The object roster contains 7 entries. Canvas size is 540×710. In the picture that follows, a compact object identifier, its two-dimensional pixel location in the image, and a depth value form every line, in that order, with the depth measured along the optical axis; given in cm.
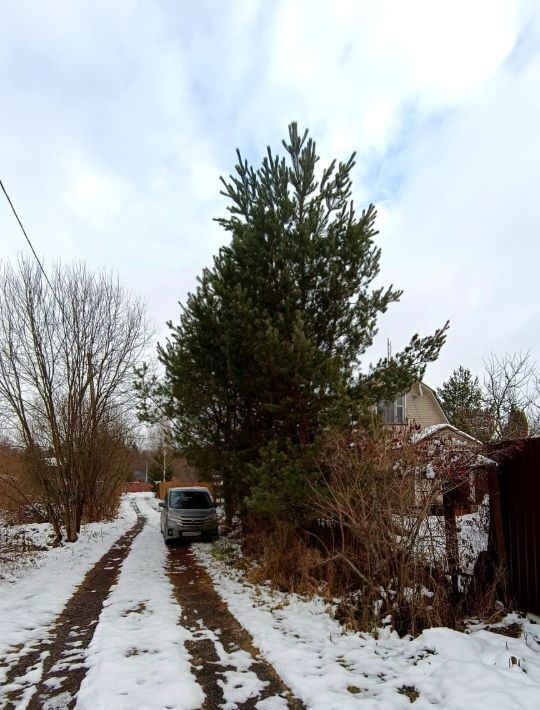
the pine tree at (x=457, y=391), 3874
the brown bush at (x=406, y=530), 599
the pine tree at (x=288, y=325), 859
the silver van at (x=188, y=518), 1448
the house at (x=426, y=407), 2712
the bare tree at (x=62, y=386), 1521
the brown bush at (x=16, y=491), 1719
